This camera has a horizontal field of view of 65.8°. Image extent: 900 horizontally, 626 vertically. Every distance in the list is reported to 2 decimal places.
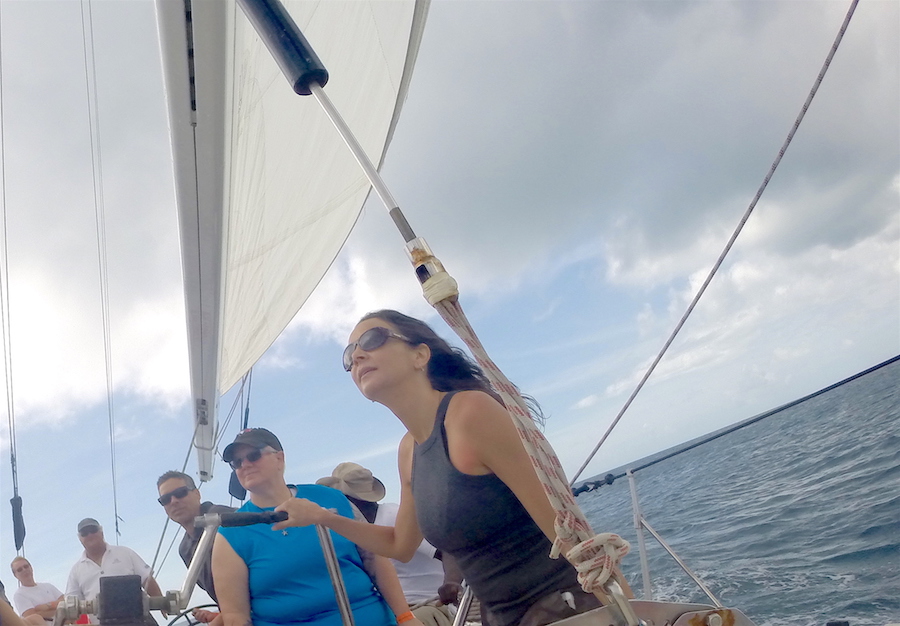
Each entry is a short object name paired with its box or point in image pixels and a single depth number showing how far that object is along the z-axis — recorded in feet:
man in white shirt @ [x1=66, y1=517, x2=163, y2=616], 11.80
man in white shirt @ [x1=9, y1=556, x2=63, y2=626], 13.30
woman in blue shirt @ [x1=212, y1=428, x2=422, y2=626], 6.57
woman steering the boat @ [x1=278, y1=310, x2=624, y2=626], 3.56
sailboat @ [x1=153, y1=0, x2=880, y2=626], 3.67
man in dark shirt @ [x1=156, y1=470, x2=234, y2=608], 9.75
